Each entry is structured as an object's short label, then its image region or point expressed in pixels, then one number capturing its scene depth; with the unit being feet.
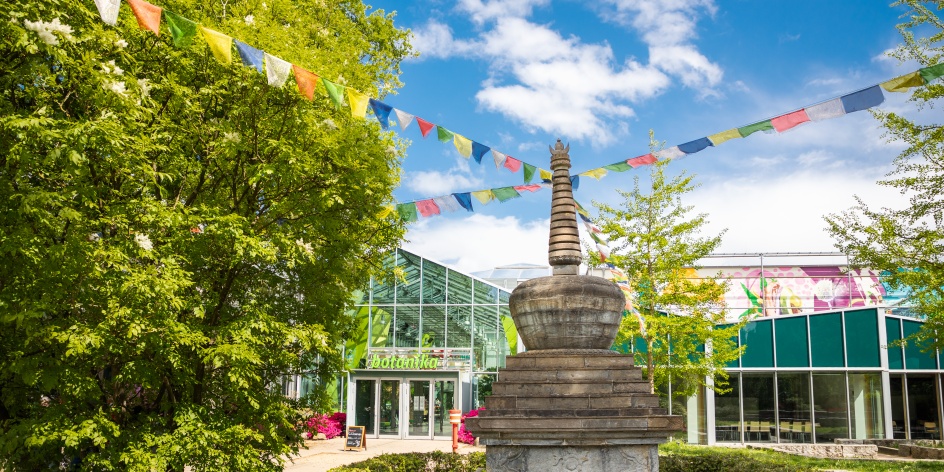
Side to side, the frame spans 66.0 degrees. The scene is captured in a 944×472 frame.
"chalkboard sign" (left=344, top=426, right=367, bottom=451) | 81.30
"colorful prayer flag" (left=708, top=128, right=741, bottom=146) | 46.01
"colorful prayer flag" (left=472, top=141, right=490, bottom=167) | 47.19
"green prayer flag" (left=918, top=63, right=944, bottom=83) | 40.24
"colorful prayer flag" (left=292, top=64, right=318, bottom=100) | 35.53
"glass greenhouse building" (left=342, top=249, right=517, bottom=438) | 101.96
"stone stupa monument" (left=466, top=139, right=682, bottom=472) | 32.35
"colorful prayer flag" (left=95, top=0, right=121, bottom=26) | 27.55
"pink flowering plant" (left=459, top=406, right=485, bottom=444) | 91.61
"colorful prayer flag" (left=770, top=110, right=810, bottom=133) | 43.75
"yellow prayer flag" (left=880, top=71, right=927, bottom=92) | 41.04
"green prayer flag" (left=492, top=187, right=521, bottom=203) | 52.54
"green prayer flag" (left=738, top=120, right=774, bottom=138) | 44.80
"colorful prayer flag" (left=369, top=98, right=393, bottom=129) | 40.91
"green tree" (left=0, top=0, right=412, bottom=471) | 29.60
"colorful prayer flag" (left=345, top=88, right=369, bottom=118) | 37.76
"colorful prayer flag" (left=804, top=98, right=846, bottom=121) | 42.73
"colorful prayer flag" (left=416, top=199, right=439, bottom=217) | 53.54
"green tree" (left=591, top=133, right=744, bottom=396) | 72.58
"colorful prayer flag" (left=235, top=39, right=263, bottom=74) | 34.50
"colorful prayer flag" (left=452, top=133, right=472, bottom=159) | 46.62
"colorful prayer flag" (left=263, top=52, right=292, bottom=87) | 34.24
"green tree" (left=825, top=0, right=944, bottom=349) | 55.36
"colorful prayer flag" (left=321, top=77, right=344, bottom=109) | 36.22
